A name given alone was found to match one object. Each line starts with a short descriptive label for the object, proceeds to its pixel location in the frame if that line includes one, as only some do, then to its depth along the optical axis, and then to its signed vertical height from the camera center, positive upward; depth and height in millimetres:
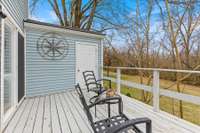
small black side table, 1511 -576
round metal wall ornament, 3408 +709
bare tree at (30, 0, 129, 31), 6965 +3968
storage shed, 3242 +342
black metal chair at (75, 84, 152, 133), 879 -732
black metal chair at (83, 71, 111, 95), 2511 -676
